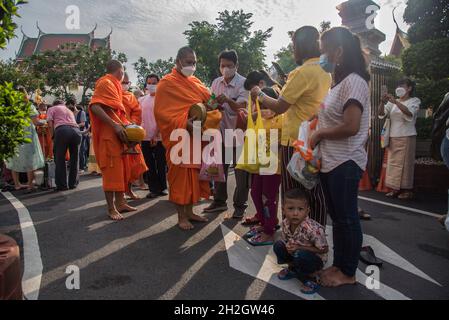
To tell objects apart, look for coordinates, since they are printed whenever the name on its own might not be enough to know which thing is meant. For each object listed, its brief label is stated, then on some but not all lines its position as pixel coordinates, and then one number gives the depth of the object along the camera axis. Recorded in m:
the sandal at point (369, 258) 3.10
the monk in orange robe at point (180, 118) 4.08
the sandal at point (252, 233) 3.76
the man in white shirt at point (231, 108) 4.63
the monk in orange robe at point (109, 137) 4.44
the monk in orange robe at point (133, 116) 5.04
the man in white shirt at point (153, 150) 6.10
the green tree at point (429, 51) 6.79
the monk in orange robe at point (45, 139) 8.69
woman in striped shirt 2.48
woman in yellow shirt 2.86
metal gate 7.39
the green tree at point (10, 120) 2.57
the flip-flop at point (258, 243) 3.56
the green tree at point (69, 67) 24.36
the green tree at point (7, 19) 2.46
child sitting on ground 2.64
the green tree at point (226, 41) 24.31
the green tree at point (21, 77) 25.70
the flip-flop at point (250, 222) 4.30
